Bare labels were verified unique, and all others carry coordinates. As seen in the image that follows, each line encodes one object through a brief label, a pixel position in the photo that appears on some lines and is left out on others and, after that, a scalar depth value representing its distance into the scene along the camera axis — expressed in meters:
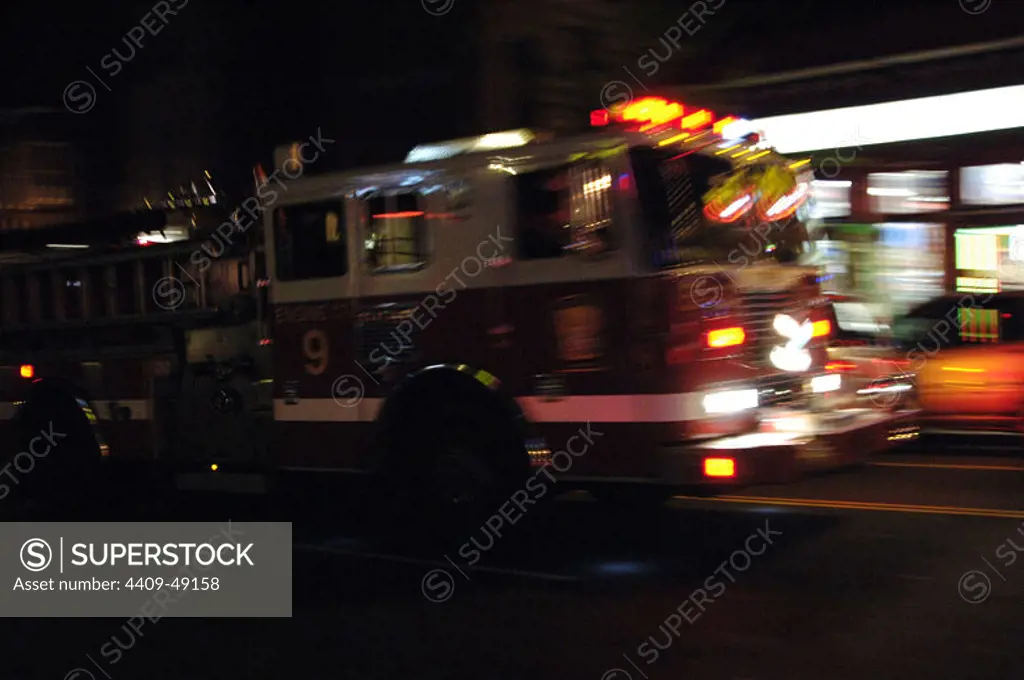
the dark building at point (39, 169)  15.70
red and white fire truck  6.60
